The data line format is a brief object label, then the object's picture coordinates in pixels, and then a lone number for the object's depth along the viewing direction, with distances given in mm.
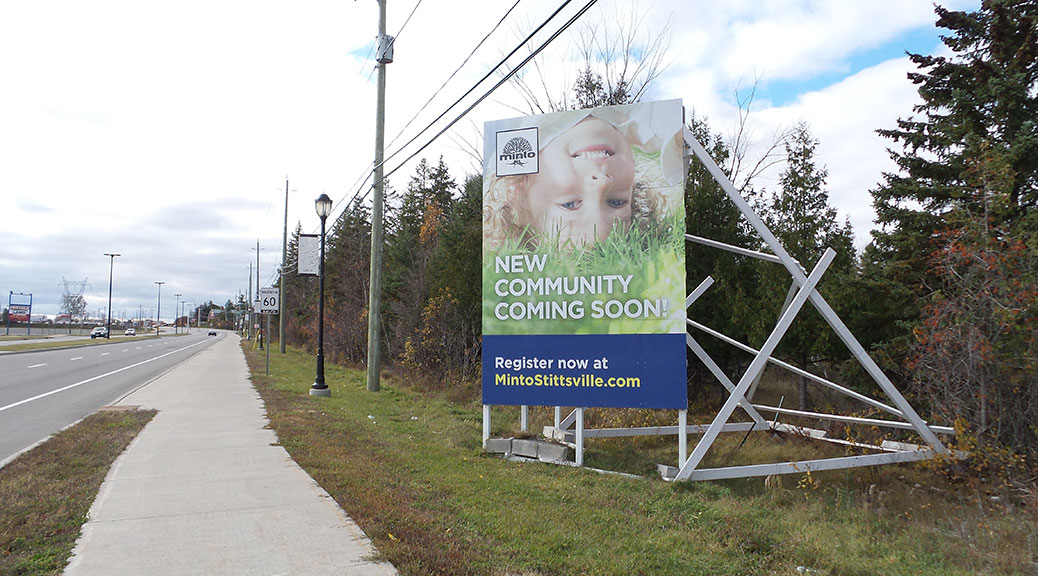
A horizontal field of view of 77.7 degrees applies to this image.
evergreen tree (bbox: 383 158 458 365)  23328
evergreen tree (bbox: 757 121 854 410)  12555
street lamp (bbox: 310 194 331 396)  16312
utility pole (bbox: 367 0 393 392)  17297
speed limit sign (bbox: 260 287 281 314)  22322
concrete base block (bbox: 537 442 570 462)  8383
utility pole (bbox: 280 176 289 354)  39125
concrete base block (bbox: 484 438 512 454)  8849
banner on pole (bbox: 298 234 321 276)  21562
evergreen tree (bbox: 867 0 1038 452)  7375
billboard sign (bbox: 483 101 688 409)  7930
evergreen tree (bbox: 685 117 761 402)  13492
